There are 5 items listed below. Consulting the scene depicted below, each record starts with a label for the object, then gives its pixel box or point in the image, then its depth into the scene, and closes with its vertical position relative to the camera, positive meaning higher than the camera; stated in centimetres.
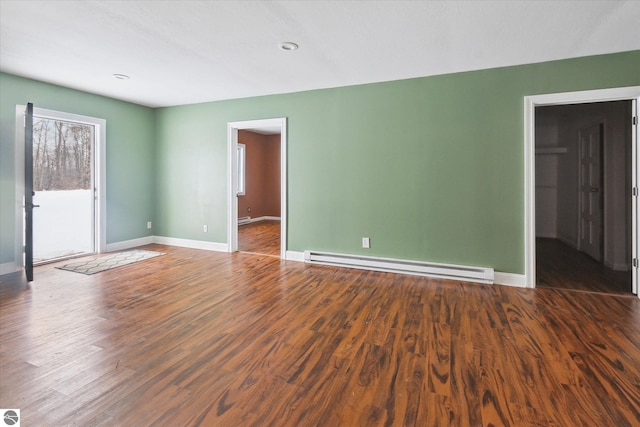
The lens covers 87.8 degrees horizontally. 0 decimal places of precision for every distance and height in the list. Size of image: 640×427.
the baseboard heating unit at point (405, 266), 386 -67
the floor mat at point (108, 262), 437 -68
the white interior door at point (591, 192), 488 +33
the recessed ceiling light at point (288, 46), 315 +162
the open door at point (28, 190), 376 +28
